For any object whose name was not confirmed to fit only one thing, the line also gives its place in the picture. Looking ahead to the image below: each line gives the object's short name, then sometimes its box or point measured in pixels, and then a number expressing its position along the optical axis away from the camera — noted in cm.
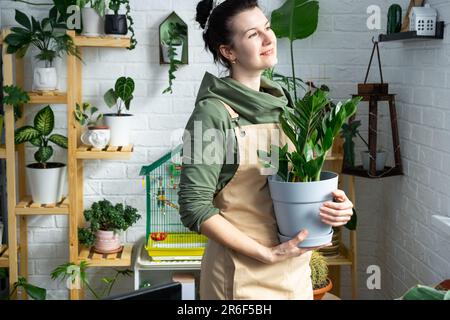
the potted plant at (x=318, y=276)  326
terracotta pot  325
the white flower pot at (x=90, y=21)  330
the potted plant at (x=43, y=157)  332
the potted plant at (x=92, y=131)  334
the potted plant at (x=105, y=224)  343
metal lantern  291
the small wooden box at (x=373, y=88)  333
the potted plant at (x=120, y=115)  336
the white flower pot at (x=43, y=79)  331
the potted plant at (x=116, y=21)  329
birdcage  339
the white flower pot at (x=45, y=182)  333
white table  336
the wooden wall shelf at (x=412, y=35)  289
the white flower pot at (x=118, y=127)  339
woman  172
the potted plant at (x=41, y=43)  321
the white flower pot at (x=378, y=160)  337
